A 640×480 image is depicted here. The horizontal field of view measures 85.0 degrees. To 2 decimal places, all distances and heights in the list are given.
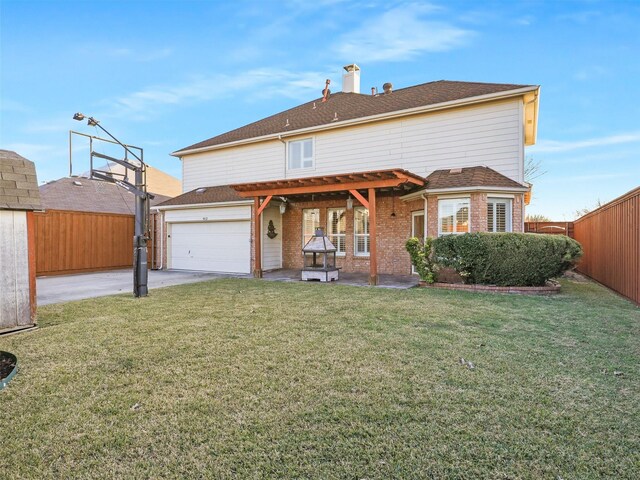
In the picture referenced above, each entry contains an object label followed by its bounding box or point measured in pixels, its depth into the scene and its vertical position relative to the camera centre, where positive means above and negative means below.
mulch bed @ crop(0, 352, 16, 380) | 3.53 -1.37
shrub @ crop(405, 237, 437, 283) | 9.63 -0.68
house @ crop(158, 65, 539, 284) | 10.34 +1.94
